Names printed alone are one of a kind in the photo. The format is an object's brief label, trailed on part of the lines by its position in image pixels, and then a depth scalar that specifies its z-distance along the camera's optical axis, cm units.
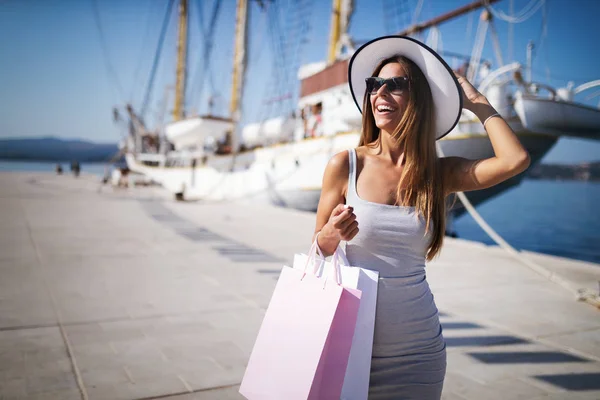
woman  159
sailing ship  1121
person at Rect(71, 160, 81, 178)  4153
